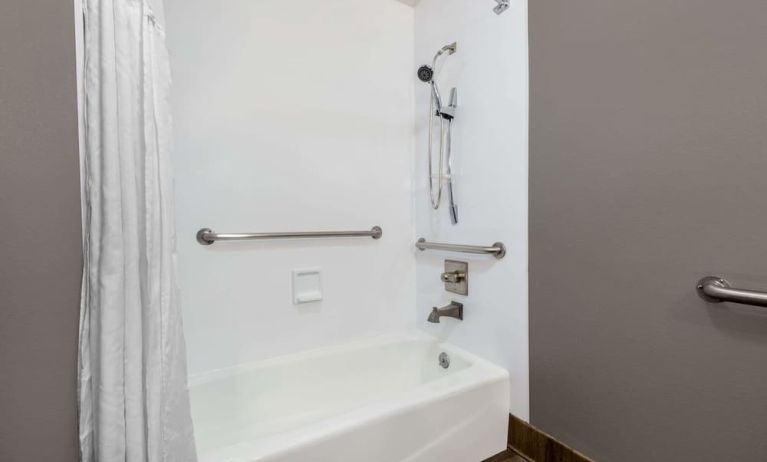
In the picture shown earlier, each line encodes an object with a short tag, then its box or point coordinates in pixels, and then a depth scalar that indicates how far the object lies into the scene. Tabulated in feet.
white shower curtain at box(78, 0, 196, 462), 1.96
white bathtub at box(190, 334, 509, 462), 2.87
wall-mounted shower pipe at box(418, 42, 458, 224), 4.73
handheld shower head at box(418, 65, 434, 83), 4.73
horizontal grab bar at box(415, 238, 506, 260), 4.09
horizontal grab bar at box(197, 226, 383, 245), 4.04
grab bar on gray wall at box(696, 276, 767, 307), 2.12
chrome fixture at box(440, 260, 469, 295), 4.65
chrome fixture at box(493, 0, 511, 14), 3.96
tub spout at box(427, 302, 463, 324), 4.72
